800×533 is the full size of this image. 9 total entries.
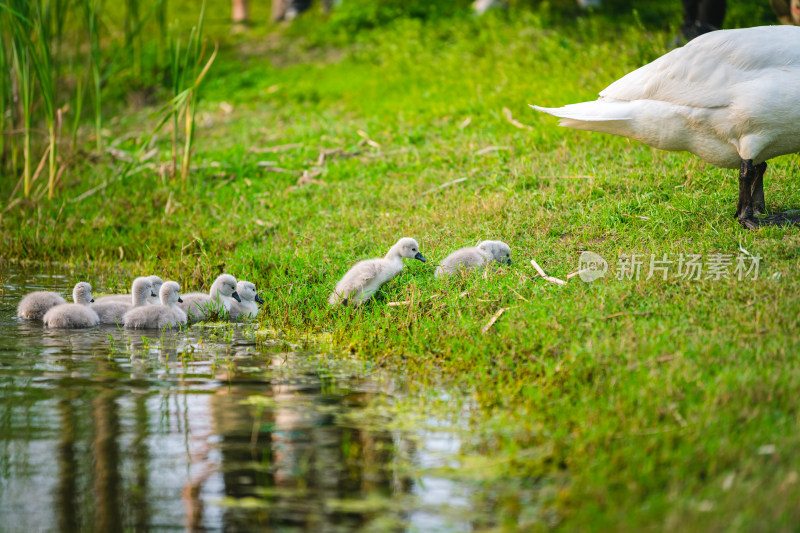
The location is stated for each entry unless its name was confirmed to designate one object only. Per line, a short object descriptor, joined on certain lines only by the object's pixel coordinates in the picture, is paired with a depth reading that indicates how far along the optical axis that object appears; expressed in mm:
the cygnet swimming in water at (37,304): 13523
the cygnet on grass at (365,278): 13258
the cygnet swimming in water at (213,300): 13914
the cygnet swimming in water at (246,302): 13828
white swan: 12984
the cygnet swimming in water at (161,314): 13258
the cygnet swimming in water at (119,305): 13695
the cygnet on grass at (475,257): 13781
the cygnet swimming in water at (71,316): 13078
